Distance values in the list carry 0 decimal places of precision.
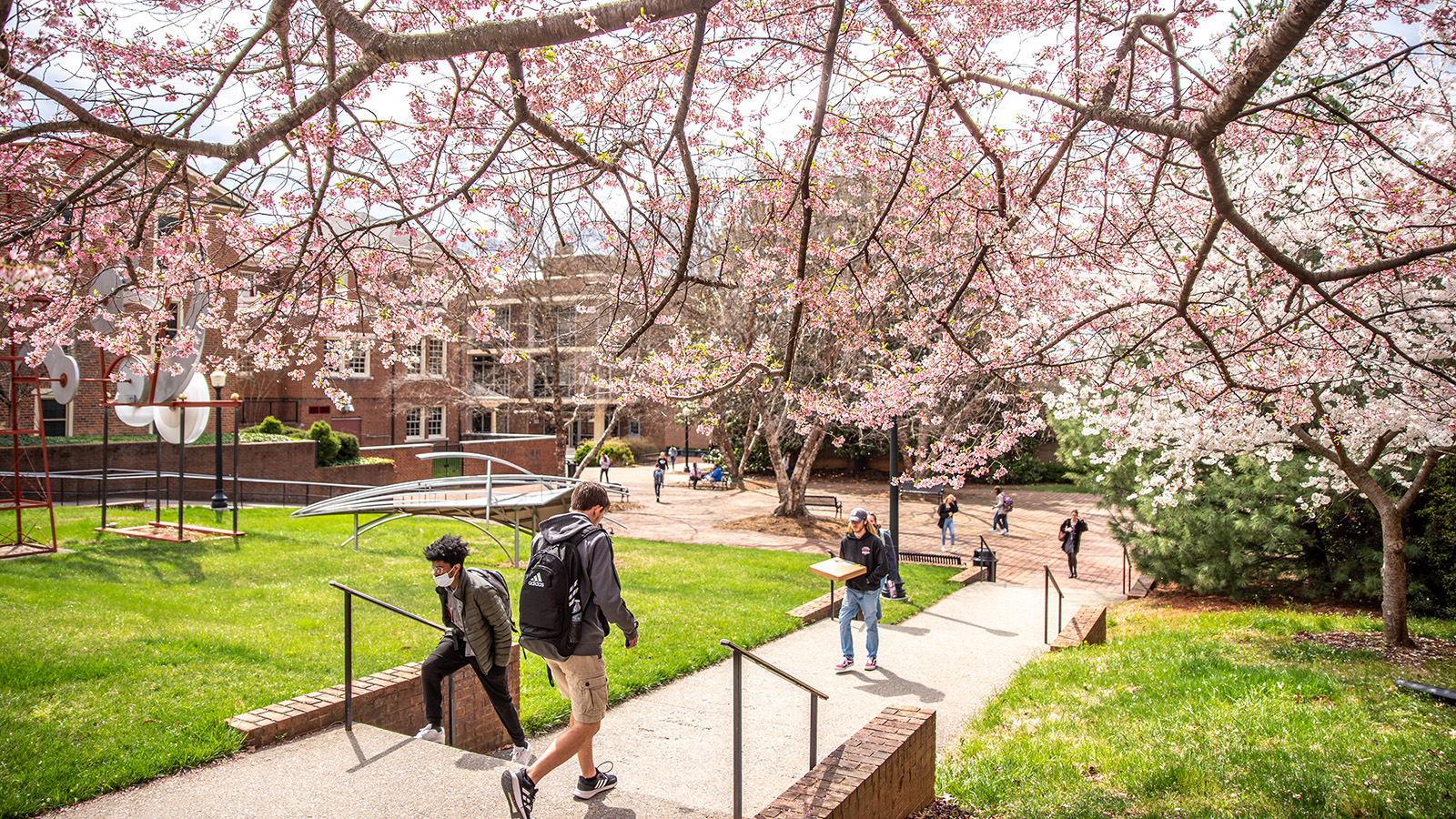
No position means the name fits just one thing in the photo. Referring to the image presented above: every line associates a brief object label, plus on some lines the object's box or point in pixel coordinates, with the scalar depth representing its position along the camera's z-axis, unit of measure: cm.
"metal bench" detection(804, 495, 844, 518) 2619
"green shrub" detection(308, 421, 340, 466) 2492
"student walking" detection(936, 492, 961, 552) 2086
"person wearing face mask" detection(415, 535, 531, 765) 497
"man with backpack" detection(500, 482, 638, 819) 427
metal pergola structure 1284
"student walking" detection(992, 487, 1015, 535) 2308
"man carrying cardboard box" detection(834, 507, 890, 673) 873
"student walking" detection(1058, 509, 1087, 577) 1811
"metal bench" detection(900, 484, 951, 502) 3237
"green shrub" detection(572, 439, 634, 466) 4591
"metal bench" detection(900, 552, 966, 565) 1752
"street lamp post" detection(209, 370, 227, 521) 1386
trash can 1620
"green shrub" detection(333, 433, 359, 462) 2586
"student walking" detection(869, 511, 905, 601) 1159
